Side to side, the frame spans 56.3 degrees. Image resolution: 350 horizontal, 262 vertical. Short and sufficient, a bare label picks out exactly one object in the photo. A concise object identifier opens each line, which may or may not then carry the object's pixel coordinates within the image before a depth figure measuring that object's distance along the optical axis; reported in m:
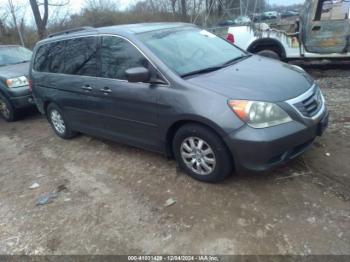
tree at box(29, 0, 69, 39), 15.41
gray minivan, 3.14
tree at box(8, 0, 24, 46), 16.83
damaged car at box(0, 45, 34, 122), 6.84
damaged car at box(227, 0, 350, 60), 7.39
